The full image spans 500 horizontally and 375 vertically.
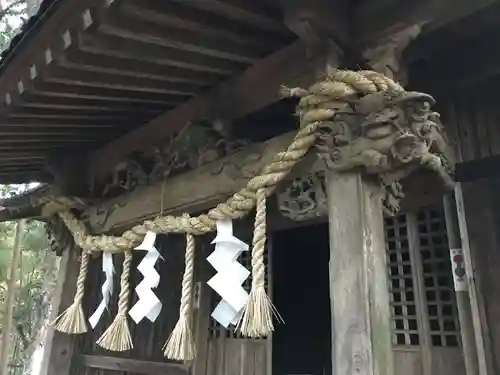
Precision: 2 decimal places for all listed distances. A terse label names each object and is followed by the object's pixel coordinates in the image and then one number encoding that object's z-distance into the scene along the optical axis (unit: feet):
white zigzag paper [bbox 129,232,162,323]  8.75
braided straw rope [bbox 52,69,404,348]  5.68
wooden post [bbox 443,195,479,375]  6.89
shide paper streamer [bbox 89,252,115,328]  10.15
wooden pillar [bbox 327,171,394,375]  4.92
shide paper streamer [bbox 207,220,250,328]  7.00
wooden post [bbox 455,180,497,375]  6.84
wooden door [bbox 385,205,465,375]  7.32
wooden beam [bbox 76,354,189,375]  10.07
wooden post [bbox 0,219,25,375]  26.24
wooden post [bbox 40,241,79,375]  11.75
